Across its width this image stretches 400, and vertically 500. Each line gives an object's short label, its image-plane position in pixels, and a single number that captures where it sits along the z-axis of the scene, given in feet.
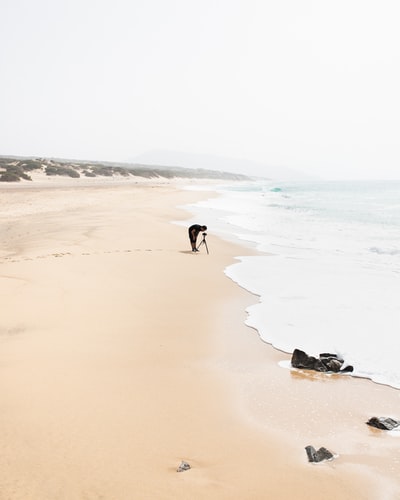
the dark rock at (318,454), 11.46
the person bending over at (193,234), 45.37
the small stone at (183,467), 10.86
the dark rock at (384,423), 13.16
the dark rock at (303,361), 17.94
